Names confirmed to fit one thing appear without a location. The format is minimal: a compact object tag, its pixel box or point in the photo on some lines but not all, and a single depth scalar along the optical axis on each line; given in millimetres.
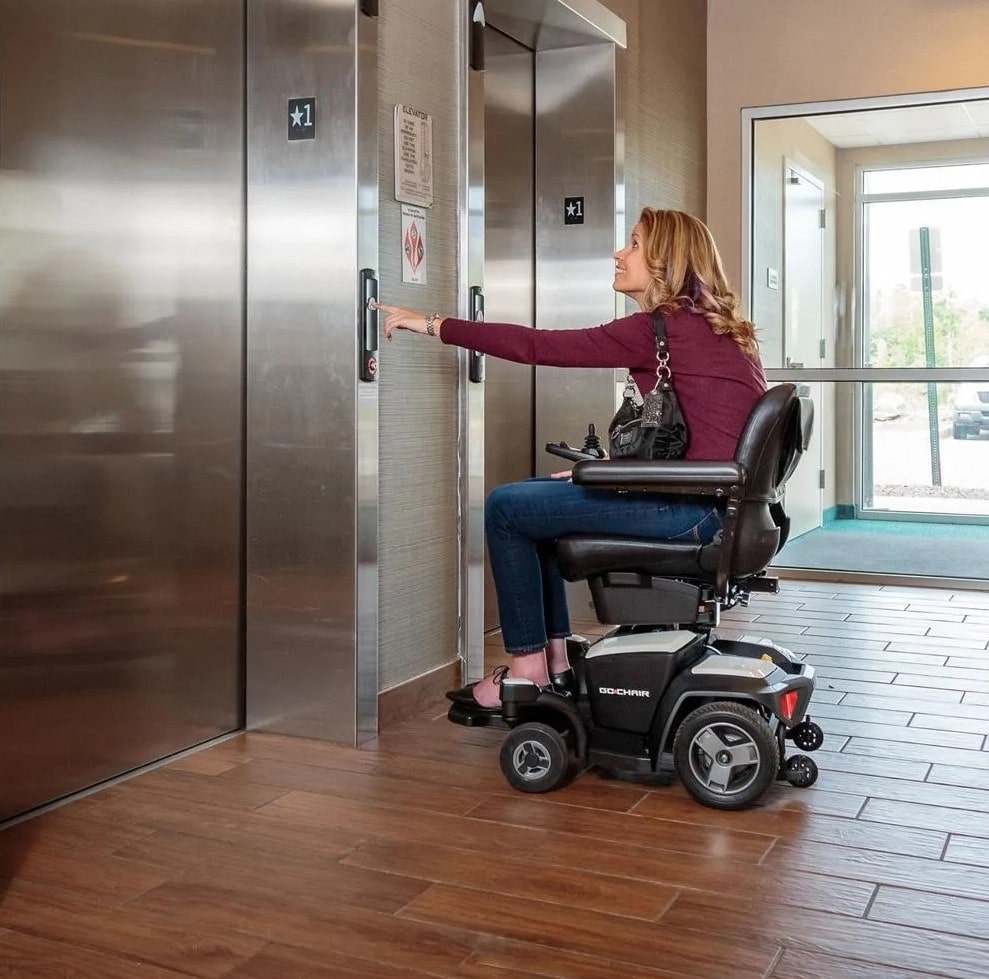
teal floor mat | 5828
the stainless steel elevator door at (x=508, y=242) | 4461
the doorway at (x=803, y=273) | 6074
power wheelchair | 2631
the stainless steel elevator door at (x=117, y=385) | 2520
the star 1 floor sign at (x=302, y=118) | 3059
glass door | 5809
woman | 2752
